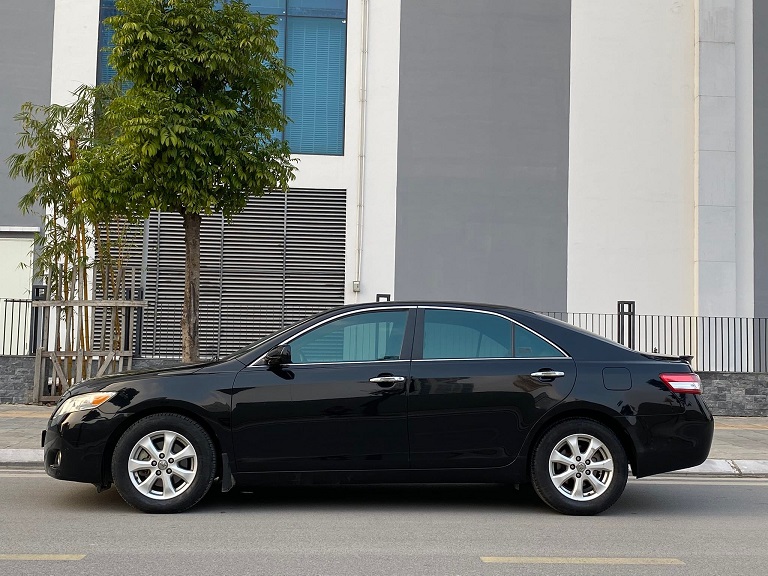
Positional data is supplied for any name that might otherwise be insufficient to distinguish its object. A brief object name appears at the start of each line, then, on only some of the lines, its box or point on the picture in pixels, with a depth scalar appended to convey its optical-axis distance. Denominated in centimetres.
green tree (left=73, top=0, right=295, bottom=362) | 1052
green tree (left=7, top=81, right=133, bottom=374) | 1476
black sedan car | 698
